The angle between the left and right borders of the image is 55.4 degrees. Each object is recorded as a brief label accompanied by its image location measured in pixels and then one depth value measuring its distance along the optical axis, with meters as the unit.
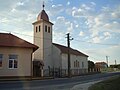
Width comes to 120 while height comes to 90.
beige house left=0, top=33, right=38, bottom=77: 16.50
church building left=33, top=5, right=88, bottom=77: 25.44
